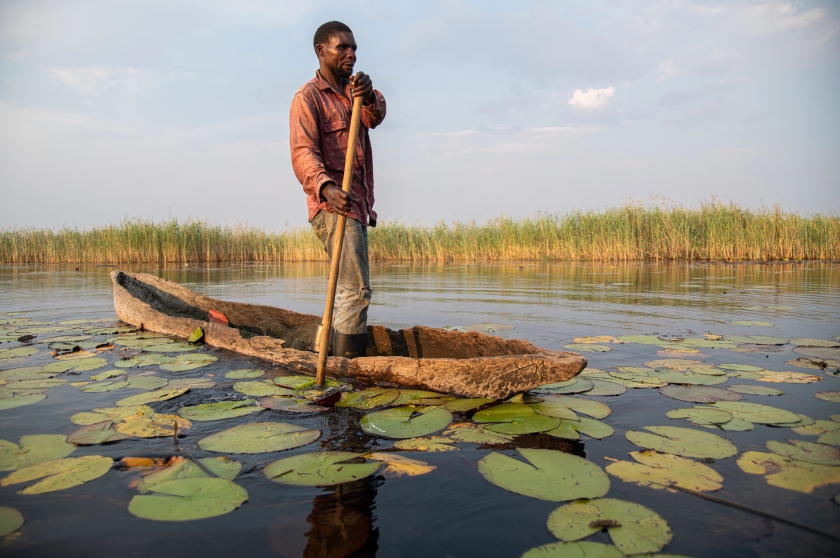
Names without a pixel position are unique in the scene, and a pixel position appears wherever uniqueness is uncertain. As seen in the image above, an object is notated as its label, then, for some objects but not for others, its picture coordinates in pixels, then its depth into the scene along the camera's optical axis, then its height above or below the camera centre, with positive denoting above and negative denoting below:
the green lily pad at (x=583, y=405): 2.40 -0.73
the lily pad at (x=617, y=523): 1.33 -0.73
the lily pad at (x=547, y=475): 1.61 -0.72
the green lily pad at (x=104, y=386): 2.83 -0.68
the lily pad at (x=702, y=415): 2.26 -0.72
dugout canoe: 2.37 -0.54
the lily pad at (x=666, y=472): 1.67 -0.73
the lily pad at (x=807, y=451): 1.82 -0.73
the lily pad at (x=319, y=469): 1.70 -0.71
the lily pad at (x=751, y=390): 2.69 -0.72
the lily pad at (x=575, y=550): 1.27 -0.73
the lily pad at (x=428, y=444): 2.01 -0.73
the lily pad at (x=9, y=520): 1.41 -0.71
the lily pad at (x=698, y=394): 2.60 -0.72
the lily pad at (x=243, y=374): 3.12 -0.69
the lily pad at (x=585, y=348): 3.83 -0.69
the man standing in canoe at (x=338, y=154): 3.06 +0.64
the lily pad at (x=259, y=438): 1.99 -0.71
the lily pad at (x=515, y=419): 2.19 -0.72
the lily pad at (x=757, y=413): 2.25 -0.72
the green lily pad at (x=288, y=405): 2.48 -0.70
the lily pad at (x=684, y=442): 1.92 -0.73
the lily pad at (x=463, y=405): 2.41 -0.69
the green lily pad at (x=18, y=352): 3.63 -0.62
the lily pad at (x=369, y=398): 2.53 -0.70
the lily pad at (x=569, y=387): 2.82 -0.73
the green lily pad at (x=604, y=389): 2.73 -0.72
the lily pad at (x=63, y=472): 1.67 -0.70
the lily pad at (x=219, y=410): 2.38 -0.70
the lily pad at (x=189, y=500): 1.49 -0.72
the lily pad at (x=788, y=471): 1.65 -0.73
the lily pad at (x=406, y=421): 2.16 -0.71
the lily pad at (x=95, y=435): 2.05 -0.69
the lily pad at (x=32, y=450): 1.84 -0.69
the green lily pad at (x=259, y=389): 2.74 -0.69
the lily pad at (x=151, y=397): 2.56 -0.68
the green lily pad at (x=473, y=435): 2.07 -0.73
